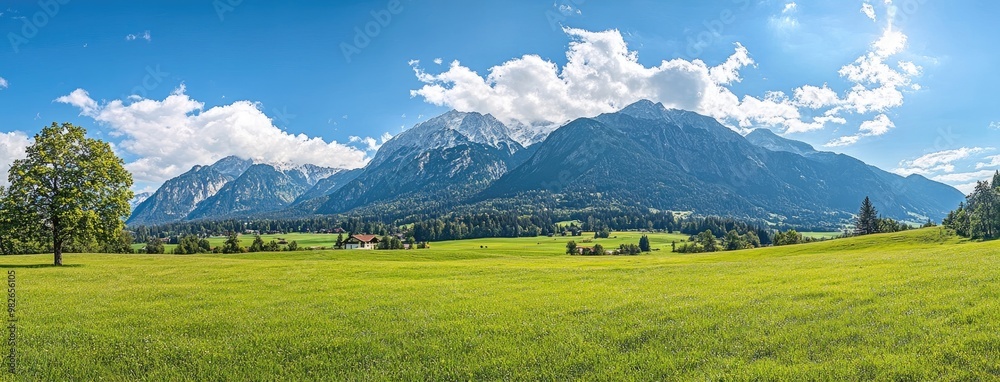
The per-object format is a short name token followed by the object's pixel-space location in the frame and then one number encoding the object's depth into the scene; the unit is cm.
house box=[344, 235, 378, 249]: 17288
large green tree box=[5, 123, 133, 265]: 4550
